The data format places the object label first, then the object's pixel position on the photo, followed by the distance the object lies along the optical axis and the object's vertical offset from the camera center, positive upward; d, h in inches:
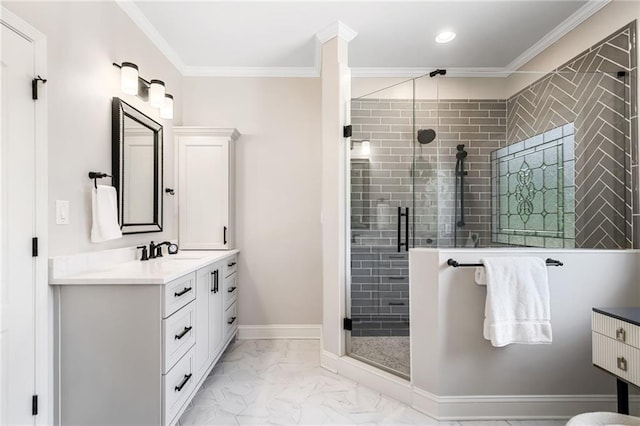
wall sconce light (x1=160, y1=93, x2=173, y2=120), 96.5 +33.4
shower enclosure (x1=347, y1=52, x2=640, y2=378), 77.3 +12.2
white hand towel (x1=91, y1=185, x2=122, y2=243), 71.4 -0.5
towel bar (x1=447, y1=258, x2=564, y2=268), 71.6 -12.1
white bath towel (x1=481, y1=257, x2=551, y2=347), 67.4 -20.3
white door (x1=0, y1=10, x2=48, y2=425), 53.1 -4.4
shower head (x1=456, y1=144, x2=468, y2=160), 81.0 +15.9
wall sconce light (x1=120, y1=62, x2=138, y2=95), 79.2 +35.2
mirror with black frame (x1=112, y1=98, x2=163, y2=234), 80.8 +13.5
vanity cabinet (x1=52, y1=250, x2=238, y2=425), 59.3 -26.9
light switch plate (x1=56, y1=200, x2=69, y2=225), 62.8 +0.2
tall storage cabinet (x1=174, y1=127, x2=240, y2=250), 114.7 +9.4
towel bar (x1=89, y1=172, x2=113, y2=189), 71.3 +8.8
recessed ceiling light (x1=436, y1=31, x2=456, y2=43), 99.0 +58.6
